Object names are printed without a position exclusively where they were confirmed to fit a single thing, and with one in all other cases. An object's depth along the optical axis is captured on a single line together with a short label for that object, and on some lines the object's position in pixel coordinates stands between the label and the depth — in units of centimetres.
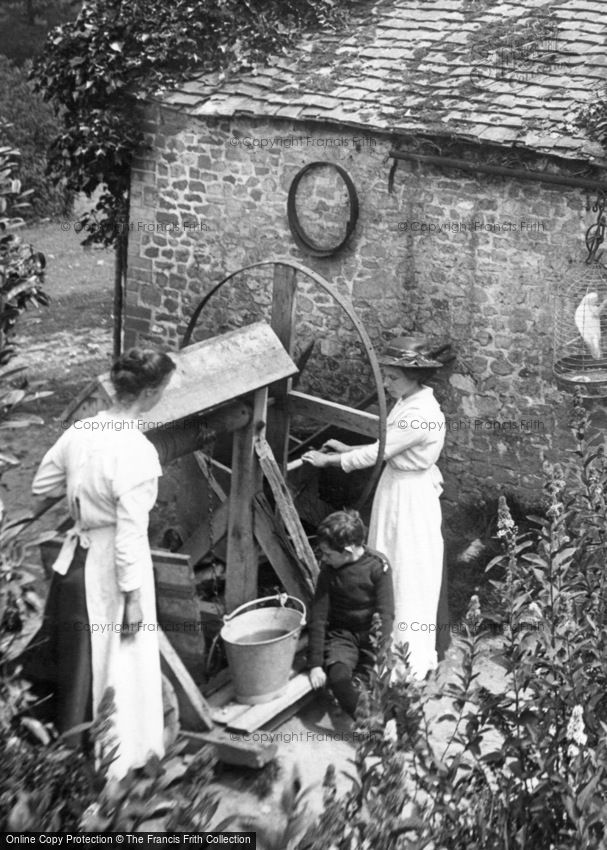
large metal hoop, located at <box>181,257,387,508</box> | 656
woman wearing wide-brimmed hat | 651
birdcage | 770
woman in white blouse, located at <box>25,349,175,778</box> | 512
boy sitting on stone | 606
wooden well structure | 577
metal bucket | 595
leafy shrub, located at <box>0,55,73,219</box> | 1900
